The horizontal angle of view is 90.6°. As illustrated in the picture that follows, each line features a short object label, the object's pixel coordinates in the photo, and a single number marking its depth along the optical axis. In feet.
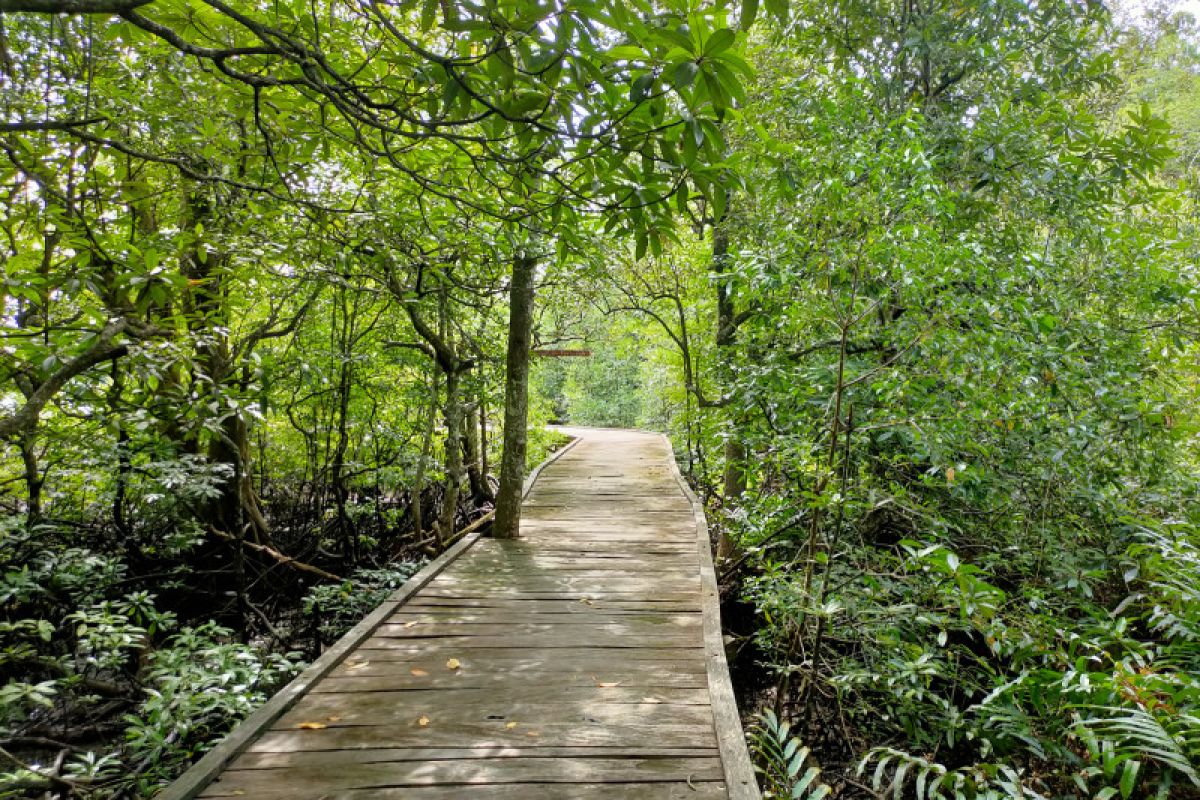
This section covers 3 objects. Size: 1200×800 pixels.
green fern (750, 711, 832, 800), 8.71
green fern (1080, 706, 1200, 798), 7.10
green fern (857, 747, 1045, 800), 8.13
